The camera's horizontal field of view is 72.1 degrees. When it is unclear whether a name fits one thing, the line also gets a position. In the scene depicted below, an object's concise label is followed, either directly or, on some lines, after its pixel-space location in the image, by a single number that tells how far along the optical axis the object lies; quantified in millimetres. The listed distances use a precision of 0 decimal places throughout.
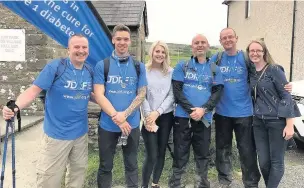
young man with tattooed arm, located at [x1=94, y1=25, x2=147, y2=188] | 2210
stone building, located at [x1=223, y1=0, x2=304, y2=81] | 9706
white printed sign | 5355
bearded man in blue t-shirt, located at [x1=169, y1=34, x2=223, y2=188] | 2484
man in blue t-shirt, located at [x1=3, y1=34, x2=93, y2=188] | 2043
